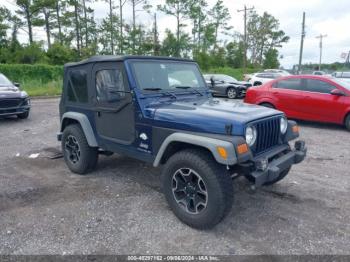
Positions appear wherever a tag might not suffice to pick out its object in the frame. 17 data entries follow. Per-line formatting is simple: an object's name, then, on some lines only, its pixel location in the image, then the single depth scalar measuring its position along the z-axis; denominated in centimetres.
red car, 827
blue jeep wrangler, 315
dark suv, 928
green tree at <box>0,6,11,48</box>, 3471
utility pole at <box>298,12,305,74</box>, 3058
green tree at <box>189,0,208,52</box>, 4412
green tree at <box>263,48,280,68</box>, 5538
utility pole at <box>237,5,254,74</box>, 3703
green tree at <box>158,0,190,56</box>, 4297
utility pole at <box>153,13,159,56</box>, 3831
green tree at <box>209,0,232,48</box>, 4834
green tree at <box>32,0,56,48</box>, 3656
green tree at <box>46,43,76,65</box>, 3431
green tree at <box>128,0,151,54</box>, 3922
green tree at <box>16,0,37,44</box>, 3586
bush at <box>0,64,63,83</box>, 2281
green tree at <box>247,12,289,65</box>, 5469
